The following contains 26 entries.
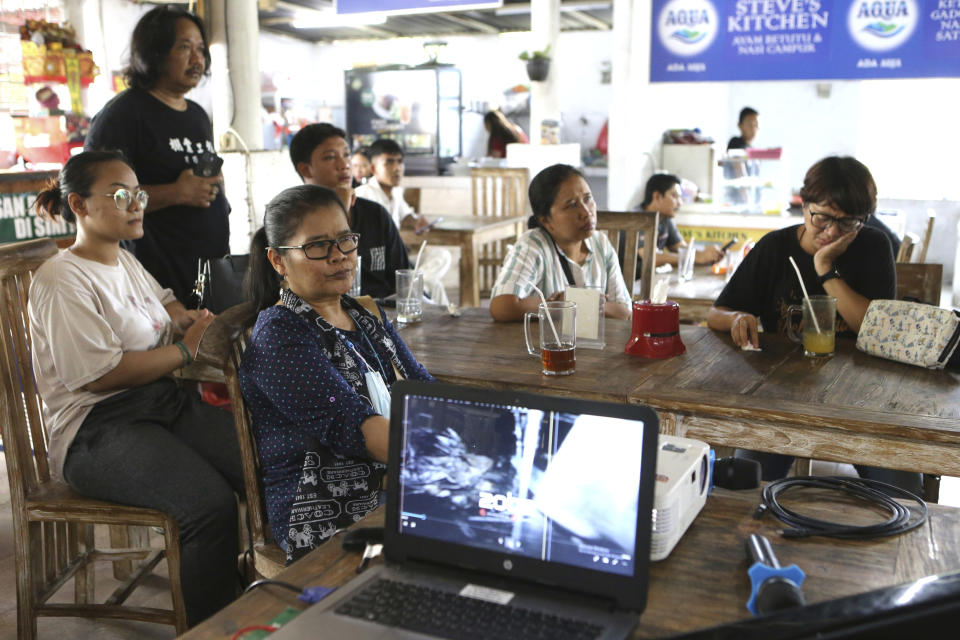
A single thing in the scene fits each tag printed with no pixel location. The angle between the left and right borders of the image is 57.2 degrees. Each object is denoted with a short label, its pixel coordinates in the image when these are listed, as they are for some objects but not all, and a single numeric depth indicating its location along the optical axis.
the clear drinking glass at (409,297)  2.61
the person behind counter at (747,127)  7.34
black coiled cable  1.22
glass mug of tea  2.03
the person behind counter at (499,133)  8.86
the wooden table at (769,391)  1.66
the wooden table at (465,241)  4.74
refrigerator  10.98
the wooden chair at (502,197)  6.04
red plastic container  2.16
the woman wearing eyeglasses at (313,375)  1.62
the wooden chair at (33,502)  1.97
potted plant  7.39
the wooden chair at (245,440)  1.72
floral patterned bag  1.98
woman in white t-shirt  1.96
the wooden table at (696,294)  3.16
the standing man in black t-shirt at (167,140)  2.76
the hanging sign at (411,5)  4.34
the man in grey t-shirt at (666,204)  4.72
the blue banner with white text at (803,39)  4.75
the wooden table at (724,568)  1.04
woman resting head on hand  2.27
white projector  1.13
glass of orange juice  2.11
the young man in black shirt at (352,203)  3.24
